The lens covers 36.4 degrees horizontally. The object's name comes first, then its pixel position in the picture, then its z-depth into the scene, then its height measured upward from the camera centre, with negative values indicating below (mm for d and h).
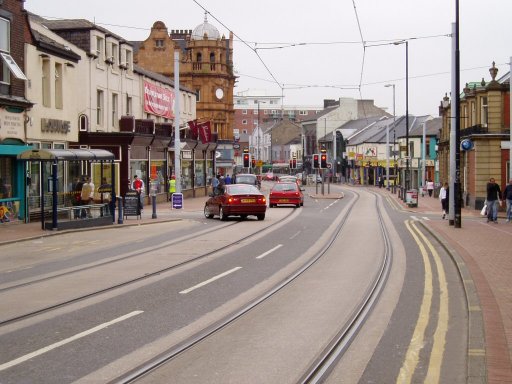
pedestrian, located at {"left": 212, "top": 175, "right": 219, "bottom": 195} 50056 -943
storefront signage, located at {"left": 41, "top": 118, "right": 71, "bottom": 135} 31203 +1765
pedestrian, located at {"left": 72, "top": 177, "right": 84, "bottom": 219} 27123 -917
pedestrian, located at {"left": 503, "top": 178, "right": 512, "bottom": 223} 30486 -1296
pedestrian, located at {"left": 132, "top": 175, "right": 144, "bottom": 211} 38750 -811
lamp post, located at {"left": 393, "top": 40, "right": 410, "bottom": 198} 56594 +6118
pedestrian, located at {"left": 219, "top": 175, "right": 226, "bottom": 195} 31619 -885
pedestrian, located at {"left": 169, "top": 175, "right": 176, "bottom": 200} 45844 -1047
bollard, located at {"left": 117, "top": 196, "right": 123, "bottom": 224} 29031 -1594
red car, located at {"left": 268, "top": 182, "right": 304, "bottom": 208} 43219 -1557
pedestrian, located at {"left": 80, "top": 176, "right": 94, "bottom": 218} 27594 -1006
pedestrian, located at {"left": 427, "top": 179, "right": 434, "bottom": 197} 67500 -1896
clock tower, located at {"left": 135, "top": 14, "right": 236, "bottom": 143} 77812 +10286
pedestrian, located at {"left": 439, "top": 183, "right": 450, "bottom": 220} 35188 -1443
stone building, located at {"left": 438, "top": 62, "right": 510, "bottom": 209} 42062 +1614
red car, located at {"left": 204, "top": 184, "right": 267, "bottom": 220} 30812 -1371
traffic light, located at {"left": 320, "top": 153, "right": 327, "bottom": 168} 58938 +475
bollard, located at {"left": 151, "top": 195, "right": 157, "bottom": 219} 32322 -1626
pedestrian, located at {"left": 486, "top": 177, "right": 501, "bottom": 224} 30266 -1372
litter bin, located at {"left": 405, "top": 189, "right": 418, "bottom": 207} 45984 -1873
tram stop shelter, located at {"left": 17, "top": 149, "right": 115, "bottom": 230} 24984 -104
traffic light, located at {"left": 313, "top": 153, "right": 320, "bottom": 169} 61219 +381
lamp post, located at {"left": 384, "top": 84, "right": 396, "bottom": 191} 71762 +1266
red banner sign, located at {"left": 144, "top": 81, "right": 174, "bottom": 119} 49812 +4568
